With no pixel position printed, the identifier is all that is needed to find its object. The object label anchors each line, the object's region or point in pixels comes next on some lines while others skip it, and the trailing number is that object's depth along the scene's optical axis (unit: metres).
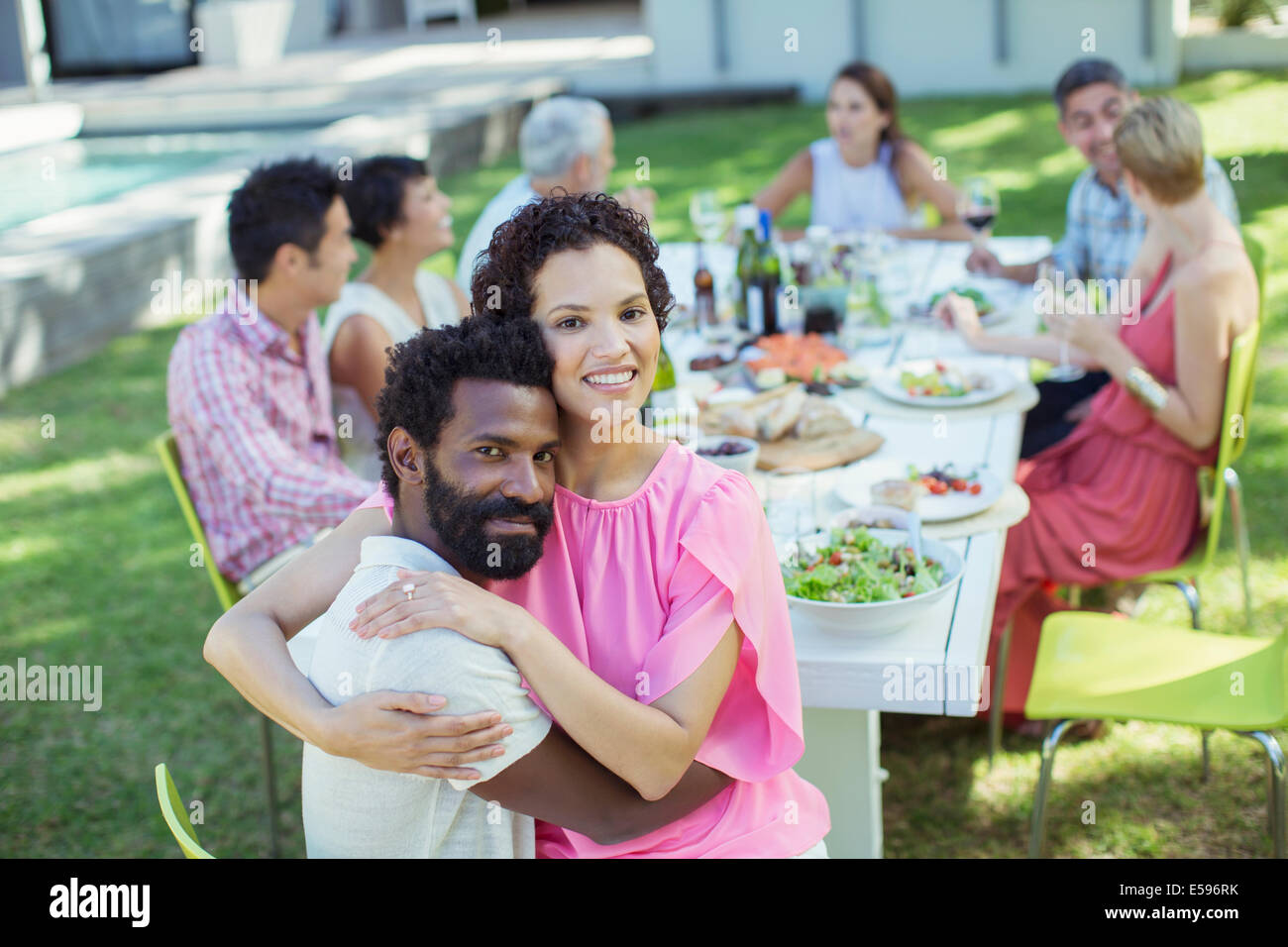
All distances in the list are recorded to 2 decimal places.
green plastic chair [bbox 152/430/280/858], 2.88
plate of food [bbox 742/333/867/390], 3.44
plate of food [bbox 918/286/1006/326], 3.89
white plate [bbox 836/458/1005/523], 2.57
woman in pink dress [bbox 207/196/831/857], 1.76
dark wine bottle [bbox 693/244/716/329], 4.04
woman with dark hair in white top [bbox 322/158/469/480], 3.54
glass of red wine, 4.01
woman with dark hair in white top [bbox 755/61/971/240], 5.05
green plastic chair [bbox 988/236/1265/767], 2.99
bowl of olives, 2.66
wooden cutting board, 2.88
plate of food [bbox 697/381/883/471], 2.91
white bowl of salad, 2.14
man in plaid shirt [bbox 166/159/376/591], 2.96
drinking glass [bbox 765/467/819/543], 2.55
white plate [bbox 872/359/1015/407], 3.24
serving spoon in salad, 2.33
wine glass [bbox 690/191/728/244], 4.38
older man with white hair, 4.23
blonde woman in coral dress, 3.09
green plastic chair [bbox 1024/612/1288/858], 2.47
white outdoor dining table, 2.10
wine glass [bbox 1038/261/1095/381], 3.46
